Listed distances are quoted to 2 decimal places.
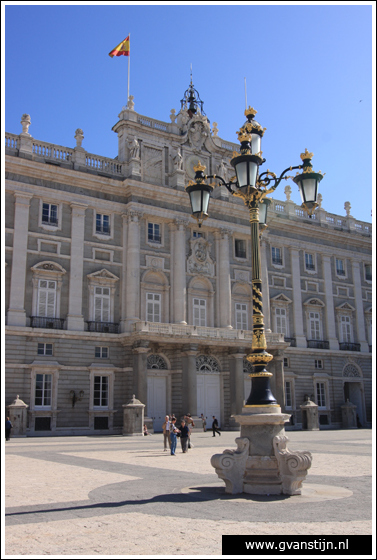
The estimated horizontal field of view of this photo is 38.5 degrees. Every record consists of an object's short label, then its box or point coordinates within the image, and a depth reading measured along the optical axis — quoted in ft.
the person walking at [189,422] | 71.71
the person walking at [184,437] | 67.05
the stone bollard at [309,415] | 126.62
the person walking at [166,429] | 68.94
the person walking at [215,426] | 99.81
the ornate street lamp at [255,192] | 35.88
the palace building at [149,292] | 109.60
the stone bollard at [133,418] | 101.14
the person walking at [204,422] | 111.96
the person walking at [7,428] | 89.20
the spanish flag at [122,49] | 125.59
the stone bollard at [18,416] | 96.94
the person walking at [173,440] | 63.87
